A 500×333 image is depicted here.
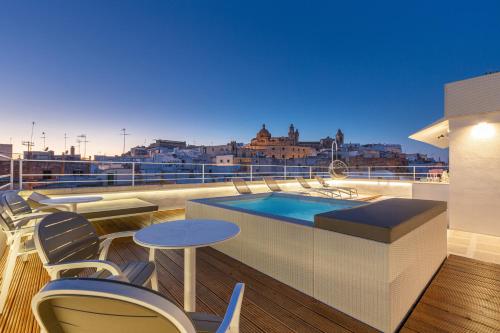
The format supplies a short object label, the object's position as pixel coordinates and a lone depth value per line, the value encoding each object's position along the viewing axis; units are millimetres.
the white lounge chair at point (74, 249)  1261
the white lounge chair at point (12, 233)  1760
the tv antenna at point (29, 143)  17369
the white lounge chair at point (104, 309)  505
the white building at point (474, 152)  3984
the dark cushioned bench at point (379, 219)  1585
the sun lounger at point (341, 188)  8220
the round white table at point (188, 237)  1332
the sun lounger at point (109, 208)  3365
